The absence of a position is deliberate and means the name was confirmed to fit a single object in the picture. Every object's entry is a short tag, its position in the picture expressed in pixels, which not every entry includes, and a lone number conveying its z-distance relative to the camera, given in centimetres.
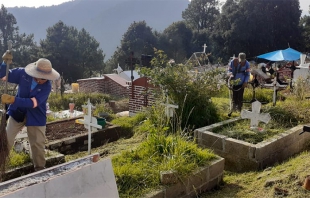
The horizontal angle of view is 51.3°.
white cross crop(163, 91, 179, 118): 555
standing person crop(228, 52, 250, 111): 788
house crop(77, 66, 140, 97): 1812
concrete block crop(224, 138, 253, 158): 490
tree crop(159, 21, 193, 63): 3941
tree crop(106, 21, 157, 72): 3909
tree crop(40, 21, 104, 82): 3388
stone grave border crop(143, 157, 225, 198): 369
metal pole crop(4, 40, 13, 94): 380
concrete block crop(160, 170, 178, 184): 374
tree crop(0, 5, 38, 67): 3745
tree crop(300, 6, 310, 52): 3172
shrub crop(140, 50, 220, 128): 648
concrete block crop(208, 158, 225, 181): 425
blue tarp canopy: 1497
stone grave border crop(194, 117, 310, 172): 484
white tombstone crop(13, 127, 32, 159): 484
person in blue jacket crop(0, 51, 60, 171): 415
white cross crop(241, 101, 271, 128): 552
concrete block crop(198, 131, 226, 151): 527
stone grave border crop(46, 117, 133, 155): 618
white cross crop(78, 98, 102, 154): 518
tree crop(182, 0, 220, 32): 4738
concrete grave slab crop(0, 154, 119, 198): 240
